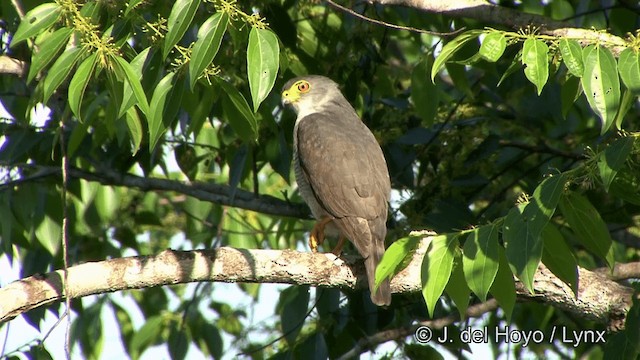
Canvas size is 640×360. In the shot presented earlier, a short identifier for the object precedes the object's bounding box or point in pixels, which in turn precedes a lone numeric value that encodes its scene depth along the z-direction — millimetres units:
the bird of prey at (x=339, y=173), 9367
